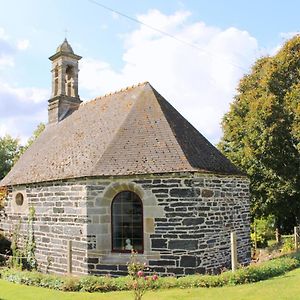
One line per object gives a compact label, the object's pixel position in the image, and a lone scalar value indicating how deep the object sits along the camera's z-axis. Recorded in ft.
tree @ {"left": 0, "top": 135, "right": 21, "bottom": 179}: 111.14
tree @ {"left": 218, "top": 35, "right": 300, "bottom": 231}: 64.13
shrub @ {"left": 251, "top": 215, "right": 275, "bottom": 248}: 81.76
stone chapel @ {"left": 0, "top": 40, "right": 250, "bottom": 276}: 40.11
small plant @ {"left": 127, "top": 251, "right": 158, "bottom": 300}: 26.96
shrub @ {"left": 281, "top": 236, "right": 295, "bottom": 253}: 59.84
